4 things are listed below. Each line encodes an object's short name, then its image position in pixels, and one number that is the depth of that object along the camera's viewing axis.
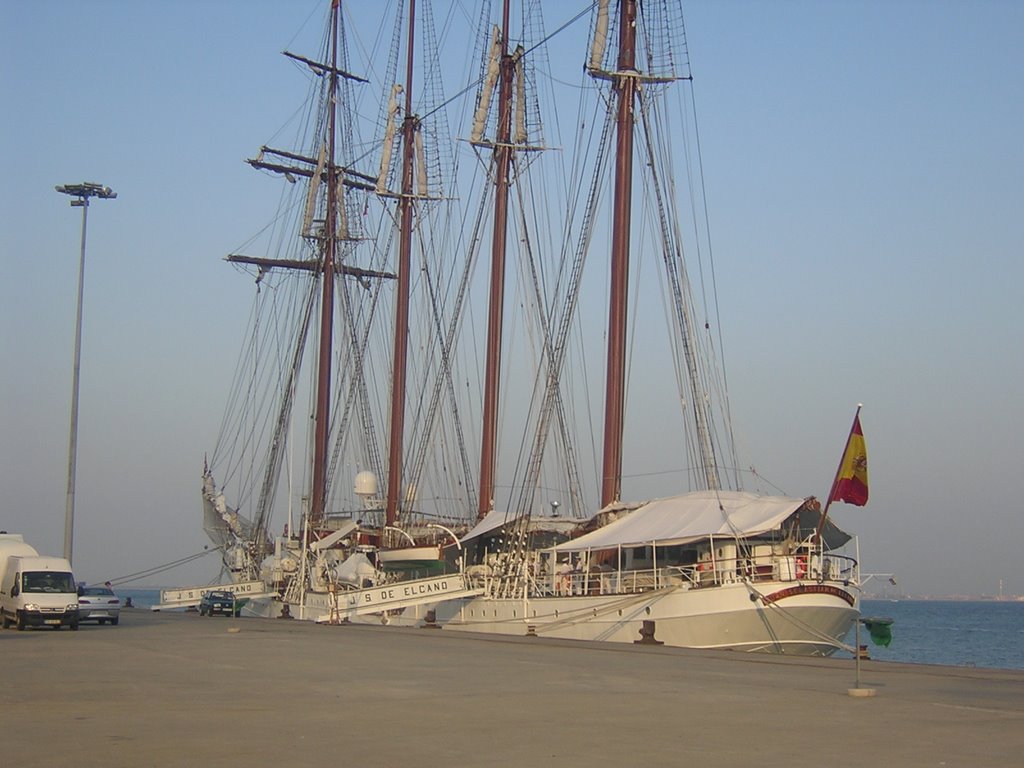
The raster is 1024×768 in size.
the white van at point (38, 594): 38.50
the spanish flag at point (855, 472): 30.95
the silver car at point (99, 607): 44.88
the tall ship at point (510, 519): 33.69
